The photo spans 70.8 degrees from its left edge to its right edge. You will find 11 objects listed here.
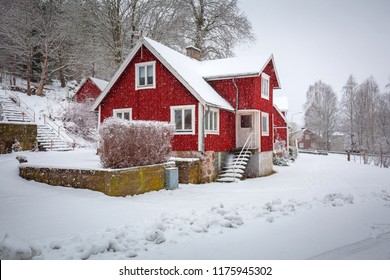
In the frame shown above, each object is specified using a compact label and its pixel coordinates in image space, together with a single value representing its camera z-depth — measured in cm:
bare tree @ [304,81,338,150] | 4662
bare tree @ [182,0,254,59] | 2250
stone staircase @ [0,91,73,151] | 1775
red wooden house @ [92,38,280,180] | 1322
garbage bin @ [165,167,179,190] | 996
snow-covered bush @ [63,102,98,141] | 2416
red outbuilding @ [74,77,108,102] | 3084
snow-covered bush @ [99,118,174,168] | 871
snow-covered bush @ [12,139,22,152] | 1552
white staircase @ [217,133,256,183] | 1339
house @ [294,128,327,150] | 5070
